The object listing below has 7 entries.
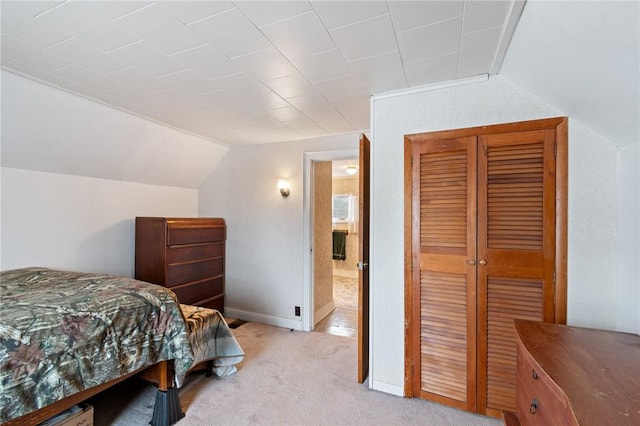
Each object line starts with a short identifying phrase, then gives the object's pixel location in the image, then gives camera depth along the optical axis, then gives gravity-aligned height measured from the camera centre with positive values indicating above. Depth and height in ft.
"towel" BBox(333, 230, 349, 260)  21.42 -2.38
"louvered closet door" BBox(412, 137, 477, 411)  6.48 -1.33
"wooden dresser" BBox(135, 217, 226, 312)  10.19 -1.66
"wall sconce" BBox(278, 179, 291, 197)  11.68 +0.99
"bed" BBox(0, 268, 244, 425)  4.35 -2.30
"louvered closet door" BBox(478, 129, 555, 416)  5.94 -0.71
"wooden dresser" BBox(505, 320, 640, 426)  2.58 -1.73
